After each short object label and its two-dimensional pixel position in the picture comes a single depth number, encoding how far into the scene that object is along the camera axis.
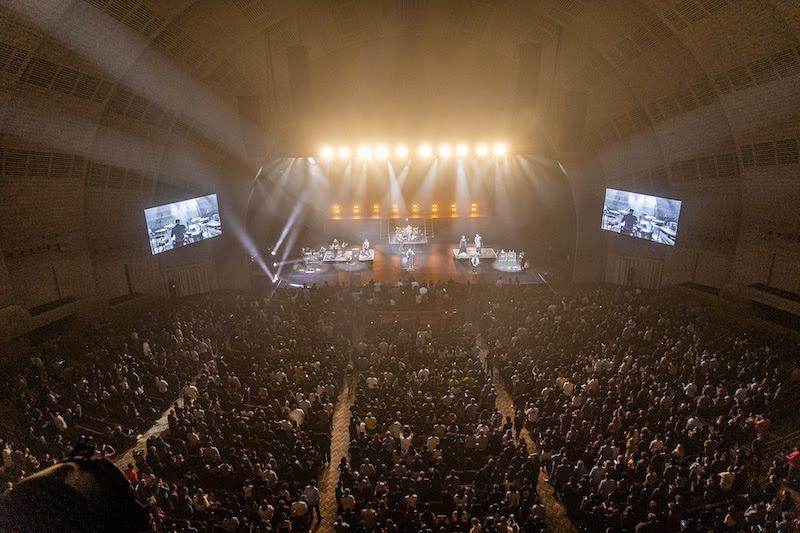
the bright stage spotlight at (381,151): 22.23
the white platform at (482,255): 27.73
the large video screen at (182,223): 20.81
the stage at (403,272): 25.34
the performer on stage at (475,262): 26.30
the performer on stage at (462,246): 28.97
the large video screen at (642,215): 20.53
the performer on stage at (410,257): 27.40
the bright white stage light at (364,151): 22.29
